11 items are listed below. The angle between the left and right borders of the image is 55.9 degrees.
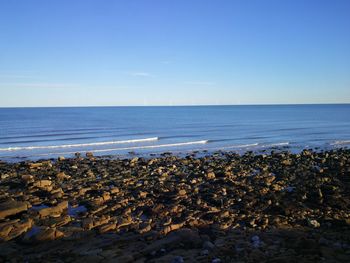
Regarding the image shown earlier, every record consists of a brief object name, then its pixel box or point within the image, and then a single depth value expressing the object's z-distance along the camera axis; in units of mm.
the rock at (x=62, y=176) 19156
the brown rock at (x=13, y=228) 9859
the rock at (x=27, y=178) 17297
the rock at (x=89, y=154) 28742
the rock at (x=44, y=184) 16084
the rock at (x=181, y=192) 15181
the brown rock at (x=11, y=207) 11812
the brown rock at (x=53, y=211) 12045
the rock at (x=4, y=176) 19344
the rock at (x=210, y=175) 19303
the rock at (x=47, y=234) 9375
